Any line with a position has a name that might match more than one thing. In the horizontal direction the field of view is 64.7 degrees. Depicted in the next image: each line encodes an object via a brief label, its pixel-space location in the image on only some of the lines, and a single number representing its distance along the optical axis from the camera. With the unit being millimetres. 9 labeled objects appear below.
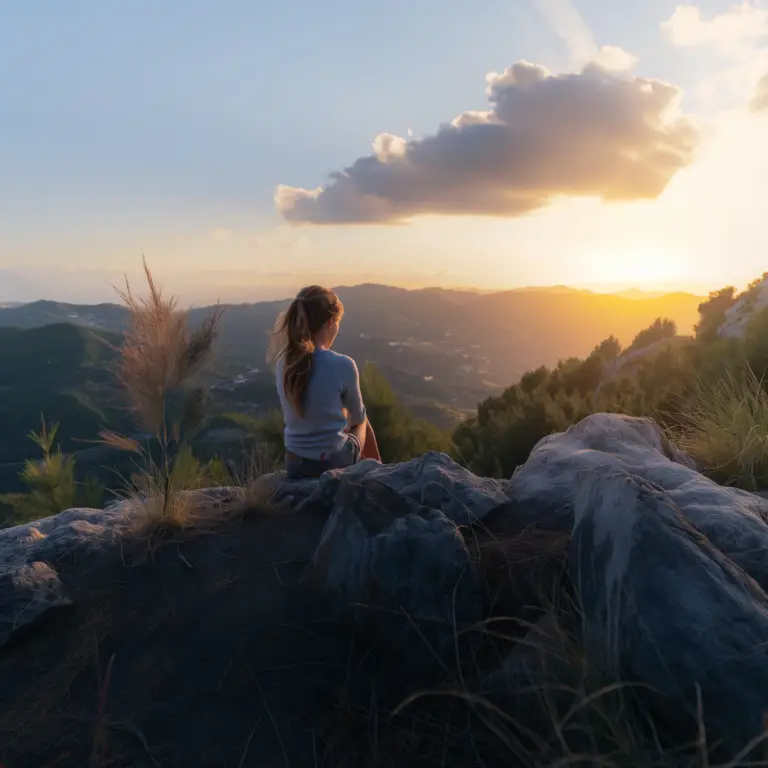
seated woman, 4215
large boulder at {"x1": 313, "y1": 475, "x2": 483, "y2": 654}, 2381
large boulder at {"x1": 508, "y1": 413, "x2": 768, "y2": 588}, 2686
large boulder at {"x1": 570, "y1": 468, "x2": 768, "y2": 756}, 1680
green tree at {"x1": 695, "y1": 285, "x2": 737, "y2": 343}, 12750
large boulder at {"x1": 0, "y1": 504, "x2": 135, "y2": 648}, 2799
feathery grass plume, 3510
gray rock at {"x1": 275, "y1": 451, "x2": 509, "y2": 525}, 3334
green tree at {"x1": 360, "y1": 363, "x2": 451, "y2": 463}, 9414
